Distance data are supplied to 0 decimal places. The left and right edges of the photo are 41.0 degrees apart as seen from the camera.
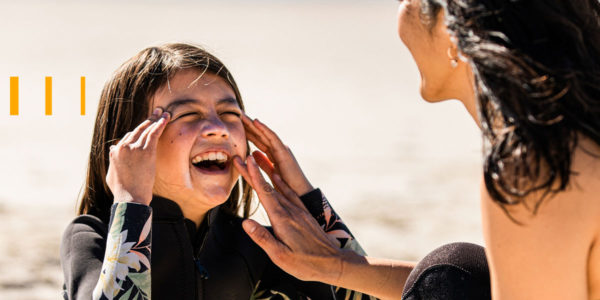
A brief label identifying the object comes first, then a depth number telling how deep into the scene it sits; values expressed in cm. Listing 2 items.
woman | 222
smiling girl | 283
